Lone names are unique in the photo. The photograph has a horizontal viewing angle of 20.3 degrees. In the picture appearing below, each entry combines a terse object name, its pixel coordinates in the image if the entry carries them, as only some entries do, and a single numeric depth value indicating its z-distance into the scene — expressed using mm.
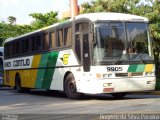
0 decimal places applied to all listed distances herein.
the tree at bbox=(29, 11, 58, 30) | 47000
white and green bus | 16469
